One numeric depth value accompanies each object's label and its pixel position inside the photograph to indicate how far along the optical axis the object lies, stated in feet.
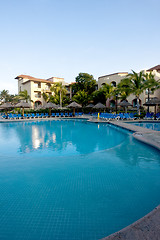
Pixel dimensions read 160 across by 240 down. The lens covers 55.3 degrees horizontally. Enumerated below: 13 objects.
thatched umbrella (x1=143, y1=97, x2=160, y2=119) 64.89
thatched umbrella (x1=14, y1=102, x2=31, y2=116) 81.15
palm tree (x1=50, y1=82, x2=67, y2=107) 112.64
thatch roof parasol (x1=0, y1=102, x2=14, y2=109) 86.16
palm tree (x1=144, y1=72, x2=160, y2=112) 69.36
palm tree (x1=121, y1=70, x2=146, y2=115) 70.13
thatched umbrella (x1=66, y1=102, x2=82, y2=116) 85.71
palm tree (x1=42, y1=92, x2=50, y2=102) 122.72
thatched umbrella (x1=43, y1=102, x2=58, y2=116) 85.36
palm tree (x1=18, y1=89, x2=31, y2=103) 112.78
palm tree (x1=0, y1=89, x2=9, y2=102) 167.69
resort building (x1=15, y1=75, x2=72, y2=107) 120.88
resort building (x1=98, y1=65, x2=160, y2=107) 97.40
